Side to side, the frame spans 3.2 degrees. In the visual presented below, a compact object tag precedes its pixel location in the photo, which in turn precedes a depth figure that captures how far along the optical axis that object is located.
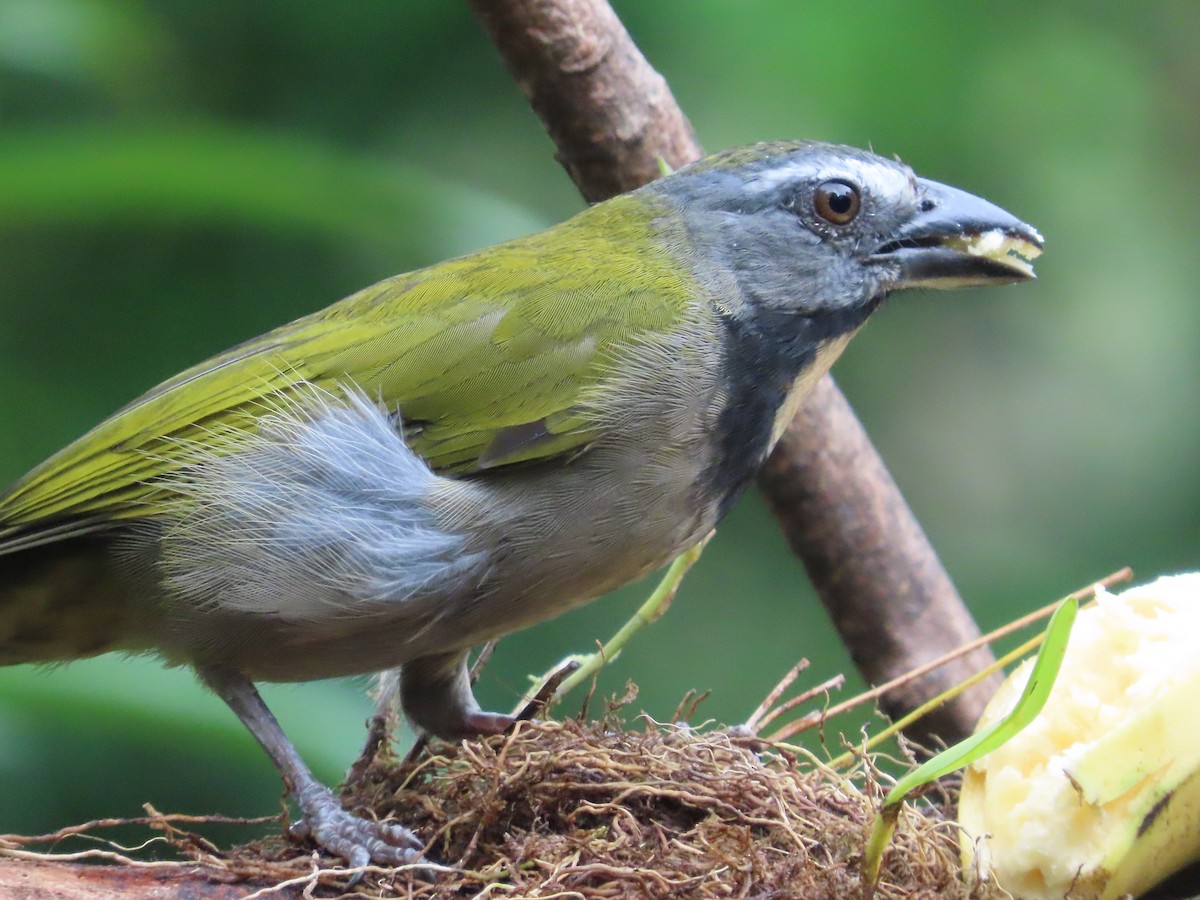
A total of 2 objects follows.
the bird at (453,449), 2.70
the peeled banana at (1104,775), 2.67
